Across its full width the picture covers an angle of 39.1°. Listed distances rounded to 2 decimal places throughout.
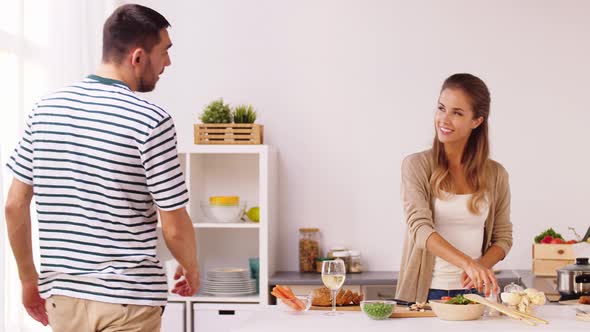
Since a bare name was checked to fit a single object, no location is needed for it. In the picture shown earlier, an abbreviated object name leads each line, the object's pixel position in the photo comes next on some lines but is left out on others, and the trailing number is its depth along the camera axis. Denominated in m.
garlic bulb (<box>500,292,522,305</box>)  2.63
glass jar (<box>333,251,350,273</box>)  4.66
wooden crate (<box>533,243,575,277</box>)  4.31
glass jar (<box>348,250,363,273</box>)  4.69
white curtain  3.41
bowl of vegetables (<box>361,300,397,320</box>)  2.57
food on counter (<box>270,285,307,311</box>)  2.72
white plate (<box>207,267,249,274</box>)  4.56
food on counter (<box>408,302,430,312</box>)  2.74
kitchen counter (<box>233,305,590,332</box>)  2.45
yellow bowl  4.60
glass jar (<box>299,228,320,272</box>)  4.74
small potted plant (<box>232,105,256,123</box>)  4.63
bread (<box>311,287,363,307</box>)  2.82
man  2.12
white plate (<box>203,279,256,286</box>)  4.54
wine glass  2.60
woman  3.05
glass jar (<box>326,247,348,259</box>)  4.73
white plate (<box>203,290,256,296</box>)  4.52
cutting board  2.67
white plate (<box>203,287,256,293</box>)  4.53
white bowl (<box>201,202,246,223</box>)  4.61
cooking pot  3.26
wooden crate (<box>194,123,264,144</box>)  4.58
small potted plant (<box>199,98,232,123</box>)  4.59
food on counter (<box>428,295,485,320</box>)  2.55
